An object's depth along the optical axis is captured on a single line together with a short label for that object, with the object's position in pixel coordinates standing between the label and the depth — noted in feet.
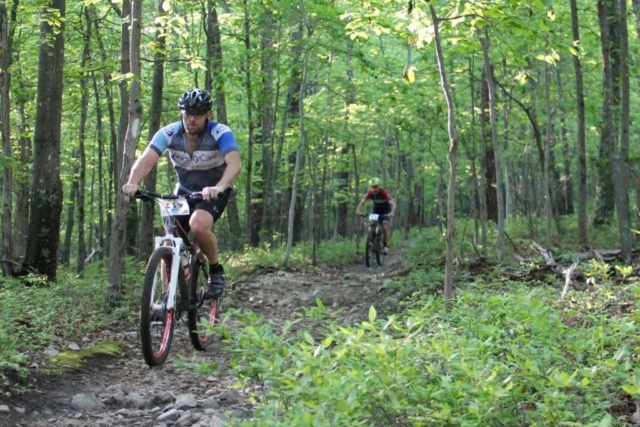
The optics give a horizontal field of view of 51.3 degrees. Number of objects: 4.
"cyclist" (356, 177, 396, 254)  53.78
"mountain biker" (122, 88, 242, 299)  19.45
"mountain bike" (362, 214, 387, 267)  54.39
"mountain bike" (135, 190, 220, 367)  17.97
